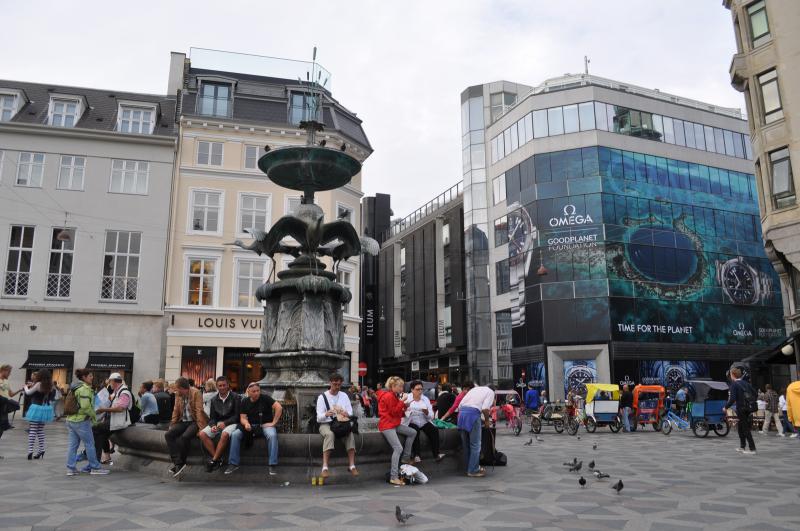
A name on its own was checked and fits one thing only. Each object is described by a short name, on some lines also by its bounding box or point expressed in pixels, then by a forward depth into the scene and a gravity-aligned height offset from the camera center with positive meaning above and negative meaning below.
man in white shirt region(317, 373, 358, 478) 8.80 -0.33
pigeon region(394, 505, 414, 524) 6.37 -1.26
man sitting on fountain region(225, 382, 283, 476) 8.79 -0.44
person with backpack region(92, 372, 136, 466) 10.32 -0.34
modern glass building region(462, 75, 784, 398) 39.28 +9.42
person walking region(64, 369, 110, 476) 9.64 -0.44
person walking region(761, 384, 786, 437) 20.03 -0.77
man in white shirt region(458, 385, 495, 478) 10.17 -0.50
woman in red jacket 9.23 -0.42
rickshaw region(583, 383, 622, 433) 22.45 -0.93
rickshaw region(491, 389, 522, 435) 21.75 -0.84
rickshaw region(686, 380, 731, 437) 19.34 -0.91
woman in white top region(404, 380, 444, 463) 10.09 -0.45
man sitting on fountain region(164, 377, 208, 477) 9.05 -0.46
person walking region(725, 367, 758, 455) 13.09 -0.25
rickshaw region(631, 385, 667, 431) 23.11 -0.77
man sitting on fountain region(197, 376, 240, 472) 8.83 -0.43
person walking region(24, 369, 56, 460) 11.02 -0.31
